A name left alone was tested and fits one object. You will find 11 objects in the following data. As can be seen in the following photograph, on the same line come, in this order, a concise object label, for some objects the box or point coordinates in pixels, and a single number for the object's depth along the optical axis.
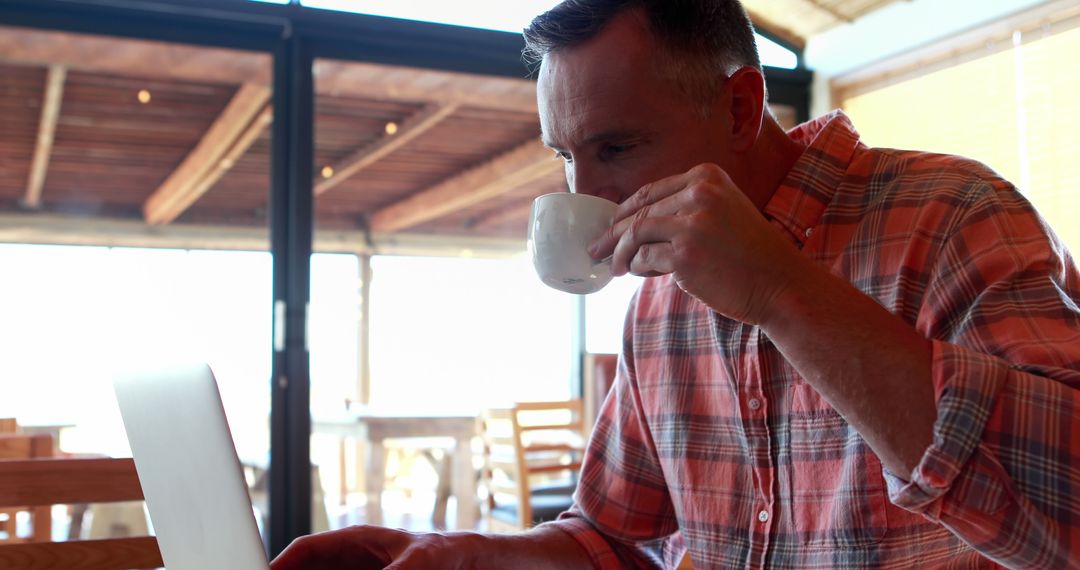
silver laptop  0.60
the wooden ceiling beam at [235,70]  3.08
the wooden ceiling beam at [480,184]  3.71
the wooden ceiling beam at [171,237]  3.08
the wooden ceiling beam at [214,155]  3.22
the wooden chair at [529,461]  3.87
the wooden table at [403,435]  3.55
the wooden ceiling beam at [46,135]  3.07
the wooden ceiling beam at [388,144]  3.48
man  0.73
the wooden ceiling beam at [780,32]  4.23
